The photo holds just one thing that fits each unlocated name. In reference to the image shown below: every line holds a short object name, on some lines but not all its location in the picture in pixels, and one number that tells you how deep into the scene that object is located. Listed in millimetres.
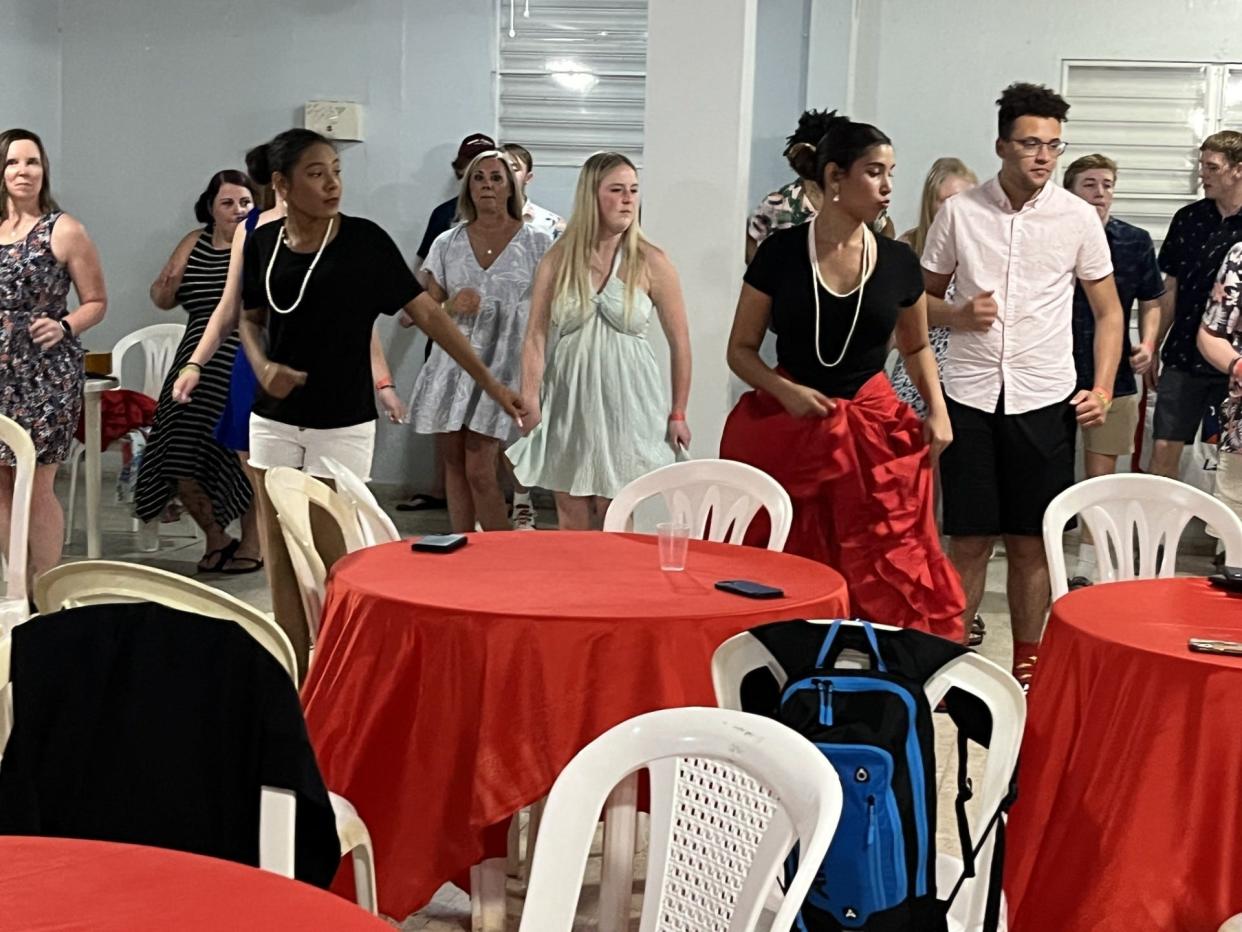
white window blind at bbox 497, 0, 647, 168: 8711
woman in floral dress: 5594
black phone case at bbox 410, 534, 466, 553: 3615
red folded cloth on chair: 7355
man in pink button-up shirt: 4828
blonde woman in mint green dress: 5344
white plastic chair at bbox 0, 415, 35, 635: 4441
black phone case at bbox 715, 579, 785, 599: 3199
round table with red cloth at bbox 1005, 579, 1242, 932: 2639
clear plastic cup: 3428
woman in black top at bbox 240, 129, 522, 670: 4629
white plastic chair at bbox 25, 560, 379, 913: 2277
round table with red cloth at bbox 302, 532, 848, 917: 2992
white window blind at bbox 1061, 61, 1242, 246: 8445
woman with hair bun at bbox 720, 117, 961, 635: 4410
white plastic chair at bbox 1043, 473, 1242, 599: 4039
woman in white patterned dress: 6480
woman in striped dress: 6992
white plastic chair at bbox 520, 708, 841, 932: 1977
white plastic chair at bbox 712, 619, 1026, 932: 2502
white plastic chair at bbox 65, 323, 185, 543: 8281
